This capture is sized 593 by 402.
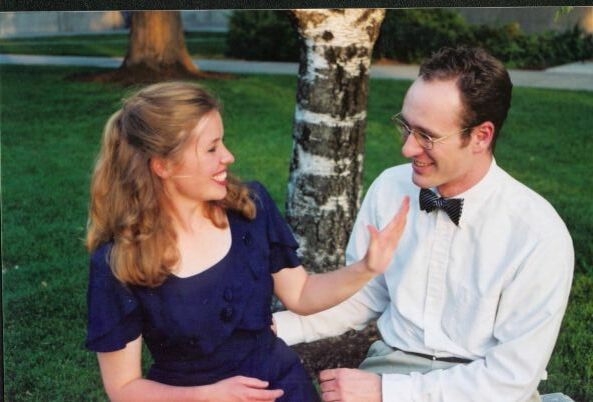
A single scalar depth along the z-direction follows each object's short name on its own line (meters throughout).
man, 1.95
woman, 1.94
